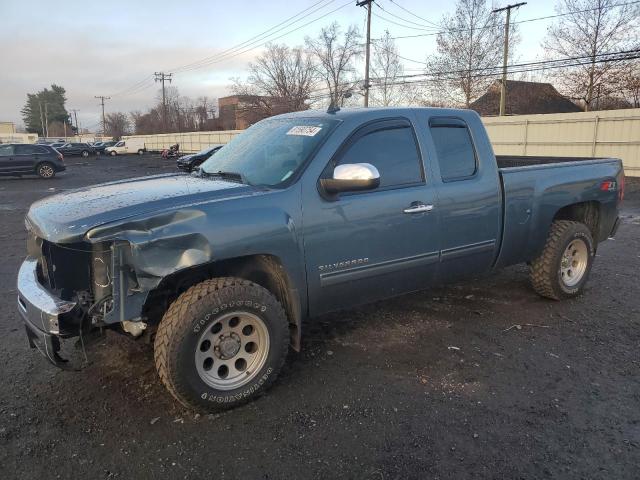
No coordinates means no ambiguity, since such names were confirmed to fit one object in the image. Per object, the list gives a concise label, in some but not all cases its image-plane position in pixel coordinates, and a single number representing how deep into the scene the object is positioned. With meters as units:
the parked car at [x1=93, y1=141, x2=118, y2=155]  61.22
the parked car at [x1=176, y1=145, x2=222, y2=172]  18.51
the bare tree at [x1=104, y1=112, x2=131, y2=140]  116.94
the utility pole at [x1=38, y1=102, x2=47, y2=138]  114.22
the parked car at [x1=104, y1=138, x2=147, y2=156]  60.62
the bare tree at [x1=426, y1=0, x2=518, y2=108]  39.47
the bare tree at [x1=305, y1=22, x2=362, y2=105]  50.59
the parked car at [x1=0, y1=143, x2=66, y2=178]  23.17
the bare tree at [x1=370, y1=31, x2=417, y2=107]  40.41
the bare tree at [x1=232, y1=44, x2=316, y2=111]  55.81
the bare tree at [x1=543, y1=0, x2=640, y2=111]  31.81
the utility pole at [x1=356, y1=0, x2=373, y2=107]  29.46
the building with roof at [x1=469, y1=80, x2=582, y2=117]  40.47
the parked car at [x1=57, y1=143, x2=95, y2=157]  51.69
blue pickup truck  2.88
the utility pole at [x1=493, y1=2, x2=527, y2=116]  31.53
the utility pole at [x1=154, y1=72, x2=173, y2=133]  78.38
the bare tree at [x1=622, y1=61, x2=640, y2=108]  31.58
